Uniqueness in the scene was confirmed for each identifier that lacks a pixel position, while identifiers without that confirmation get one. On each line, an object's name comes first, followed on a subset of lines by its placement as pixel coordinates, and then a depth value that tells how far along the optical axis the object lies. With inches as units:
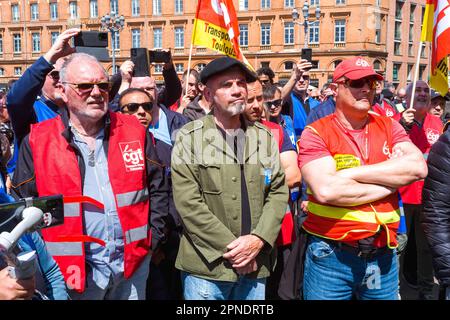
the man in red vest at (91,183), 114.0
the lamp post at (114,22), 1335.1
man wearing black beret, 114.2
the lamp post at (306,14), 1134.6
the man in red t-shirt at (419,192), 199.3
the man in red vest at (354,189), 116.4
